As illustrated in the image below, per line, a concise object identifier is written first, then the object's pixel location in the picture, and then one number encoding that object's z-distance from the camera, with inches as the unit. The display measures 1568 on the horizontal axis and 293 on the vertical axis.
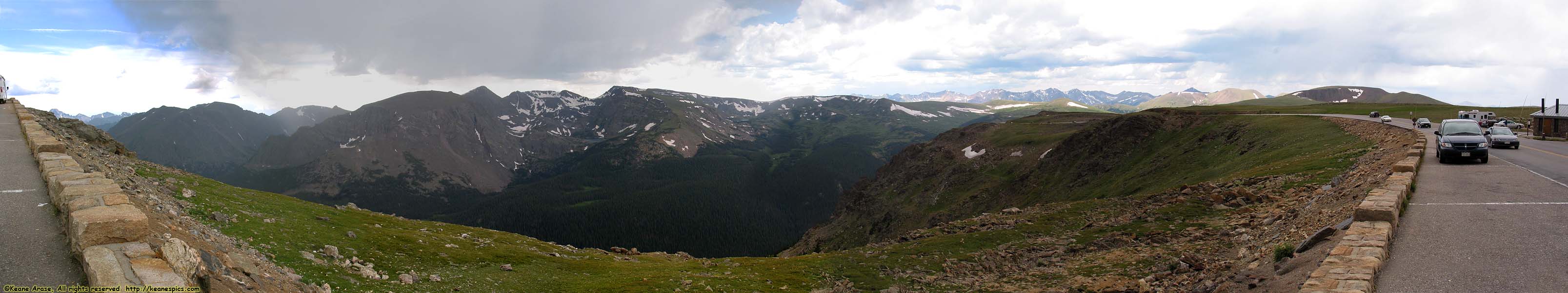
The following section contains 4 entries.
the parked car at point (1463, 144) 1006.4
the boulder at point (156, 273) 342.0
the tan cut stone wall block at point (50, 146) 834.2
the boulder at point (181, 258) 375.9
